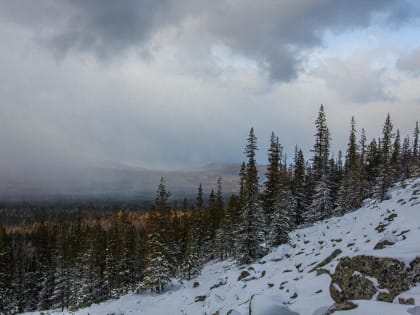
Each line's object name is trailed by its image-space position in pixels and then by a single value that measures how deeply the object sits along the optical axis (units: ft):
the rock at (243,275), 88.30
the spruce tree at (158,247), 133.69
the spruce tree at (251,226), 121.80
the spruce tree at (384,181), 160.33
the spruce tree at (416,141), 284.84
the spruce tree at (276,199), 121.29
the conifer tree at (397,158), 220.94
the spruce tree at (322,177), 171.53
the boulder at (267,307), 34.55
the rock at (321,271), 57.50
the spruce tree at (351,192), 162.61
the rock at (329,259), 68.39
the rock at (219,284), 93.61
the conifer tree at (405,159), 240.67
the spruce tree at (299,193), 189.06
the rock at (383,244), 50.26
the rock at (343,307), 27.63
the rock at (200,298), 81.51
